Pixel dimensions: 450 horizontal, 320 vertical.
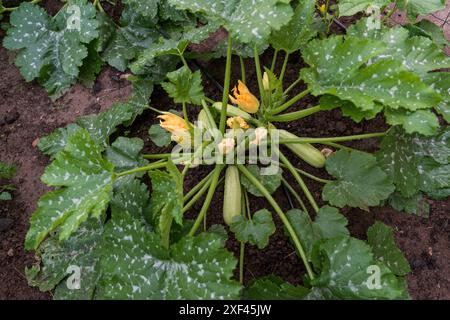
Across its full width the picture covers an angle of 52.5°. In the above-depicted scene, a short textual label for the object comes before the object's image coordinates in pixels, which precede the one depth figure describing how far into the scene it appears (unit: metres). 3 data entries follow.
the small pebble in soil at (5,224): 2.40
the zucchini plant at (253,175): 1.65
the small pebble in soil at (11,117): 2.74
